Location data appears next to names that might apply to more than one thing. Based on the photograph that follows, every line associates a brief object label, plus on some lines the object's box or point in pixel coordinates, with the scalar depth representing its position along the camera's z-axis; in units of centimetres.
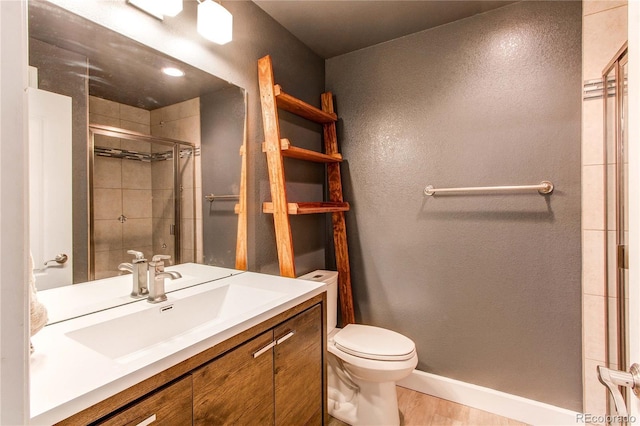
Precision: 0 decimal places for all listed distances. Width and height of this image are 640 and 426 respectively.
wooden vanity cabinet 81
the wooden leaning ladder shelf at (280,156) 160
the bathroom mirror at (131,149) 92
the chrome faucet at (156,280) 107
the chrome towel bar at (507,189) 155
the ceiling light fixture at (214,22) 126
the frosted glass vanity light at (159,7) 108
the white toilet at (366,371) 146
